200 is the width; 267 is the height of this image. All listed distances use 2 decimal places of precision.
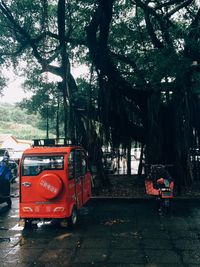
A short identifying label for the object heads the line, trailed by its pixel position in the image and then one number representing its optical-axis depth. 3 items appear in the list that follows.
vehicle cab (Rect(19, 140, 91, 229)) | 5.92
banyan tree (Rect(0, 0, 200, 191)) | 8.38
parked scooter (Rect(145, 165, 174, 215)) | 6.93
